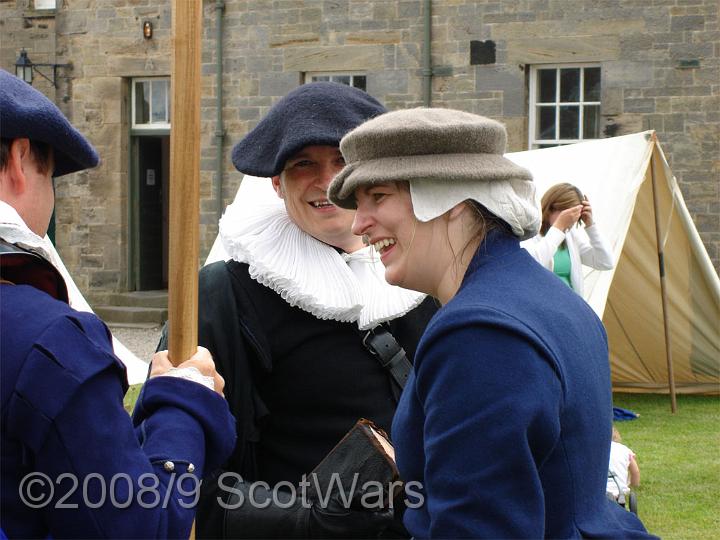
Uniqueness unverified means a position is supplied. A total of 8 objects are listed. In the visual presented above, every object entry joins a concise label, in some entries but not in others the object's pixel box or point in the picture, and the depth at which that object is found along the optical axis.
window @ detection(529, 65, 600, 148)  13.32
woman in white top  6.51
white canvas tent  8.06
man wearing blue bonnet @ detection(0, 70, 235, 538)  1.62
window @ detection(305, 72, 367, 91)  14.13
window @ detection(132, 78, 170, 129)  15.34
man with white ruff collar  2.43
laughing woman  1.58
